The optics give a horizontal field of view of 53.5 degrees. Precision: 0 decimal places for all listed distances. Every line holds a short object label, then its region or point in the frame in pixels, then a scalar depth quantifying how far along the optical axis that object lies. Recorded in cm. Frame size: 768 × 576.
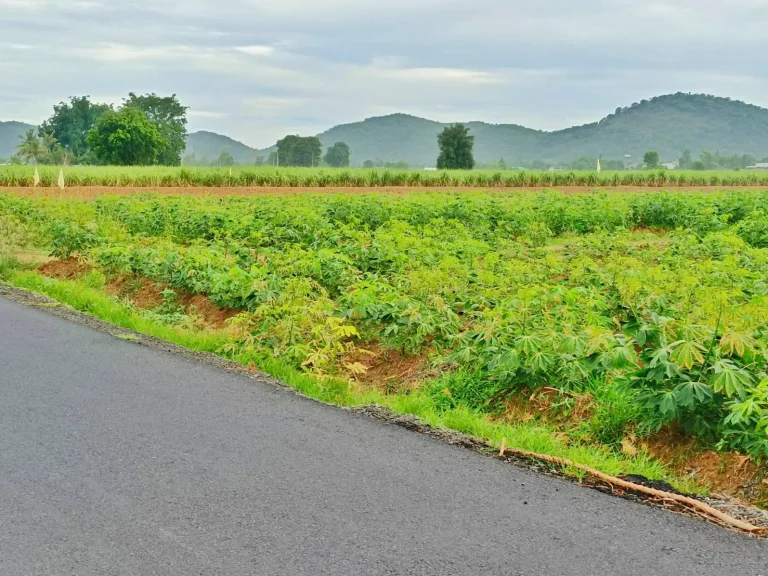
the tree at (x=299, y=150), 13488
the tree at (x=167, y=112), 10069
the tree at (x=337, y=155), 15575
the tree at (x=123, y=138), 7556
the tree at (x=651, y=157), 11888
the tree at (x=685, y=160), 14285
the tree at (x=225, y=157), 13575
